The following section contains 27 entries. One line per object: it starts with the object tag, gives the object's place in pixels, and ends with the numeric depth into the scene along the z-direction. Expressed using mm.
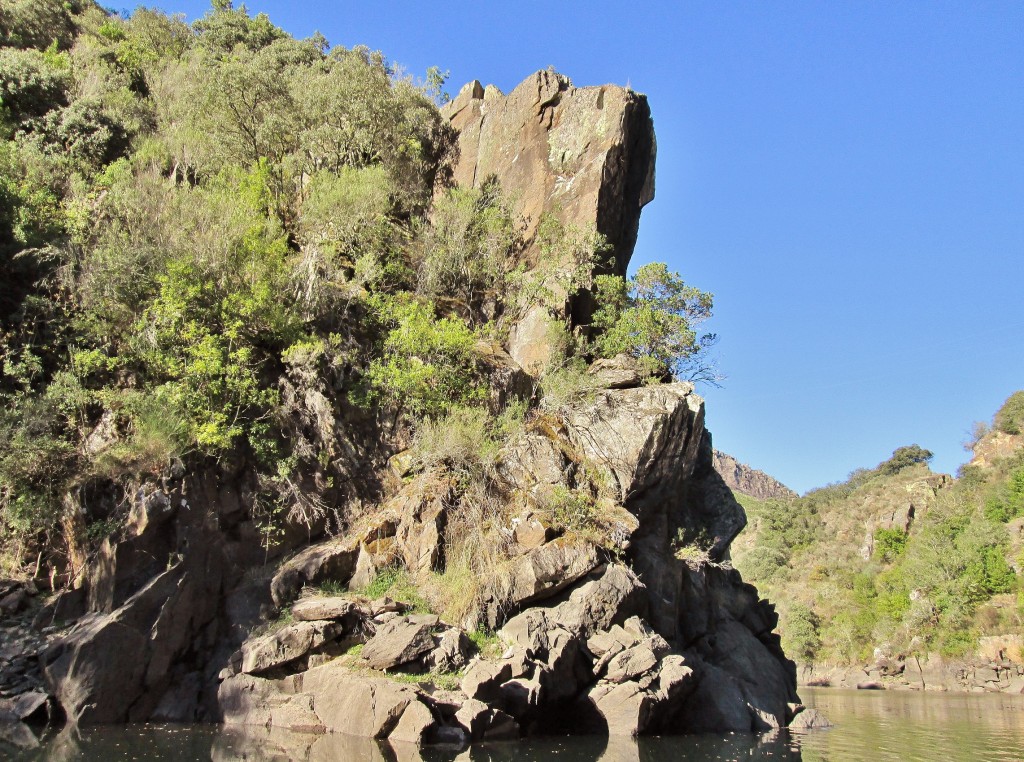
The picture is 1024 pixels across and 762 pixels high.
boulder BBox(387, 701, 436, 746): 11306
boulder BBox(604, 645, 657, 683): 14070
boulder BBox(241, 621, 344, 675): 13430
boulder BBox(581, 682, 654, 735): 13438
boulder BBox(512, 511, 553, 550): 15828
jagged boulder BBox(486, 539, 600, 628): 14945
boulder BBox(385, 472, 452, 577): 16094
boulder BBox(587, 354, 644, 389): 20031
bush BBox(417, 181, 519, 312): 22766
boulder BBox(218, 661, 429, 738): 11750
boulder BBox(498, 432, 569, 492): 17547
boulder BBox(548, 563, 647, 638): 14742
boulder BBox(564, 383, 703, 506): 18172
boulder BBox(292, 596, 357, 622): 14055
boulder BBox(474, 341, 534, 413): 19562
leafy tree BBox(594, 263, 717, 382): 21047
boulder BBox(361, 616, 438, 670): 12969
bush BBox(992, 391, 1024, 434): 75750
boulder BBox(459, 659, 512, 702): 12406
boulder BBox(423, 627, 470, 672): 13242
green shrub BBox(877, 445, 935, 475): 105875
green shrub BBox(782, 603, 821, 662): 66419
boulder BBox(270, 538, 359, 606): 15195
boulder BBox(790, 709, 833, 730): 19609
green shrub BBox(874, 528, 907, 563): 69312
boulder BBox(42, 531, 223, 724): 12594
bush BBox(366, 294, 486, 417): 18344
